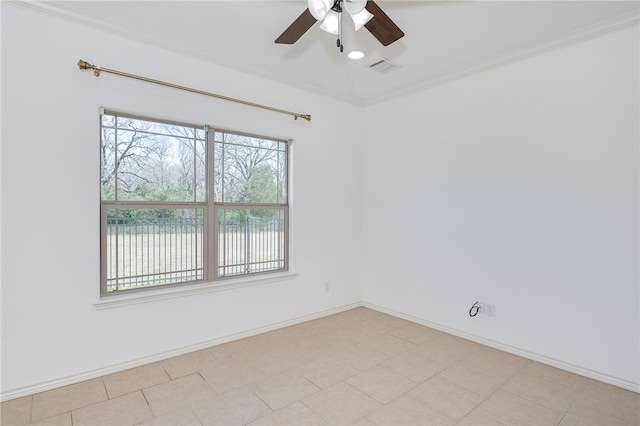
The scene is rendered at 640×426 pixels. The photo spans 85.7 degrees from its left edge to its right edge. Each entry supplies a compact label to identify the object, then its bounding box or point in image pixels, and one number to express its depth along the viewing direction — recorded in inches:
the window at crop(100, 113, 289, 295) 109.3
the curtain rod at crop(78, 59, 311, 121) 98.4
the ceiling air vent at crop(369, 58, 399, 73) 129.3
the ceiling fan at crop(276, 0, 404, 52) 69.4
